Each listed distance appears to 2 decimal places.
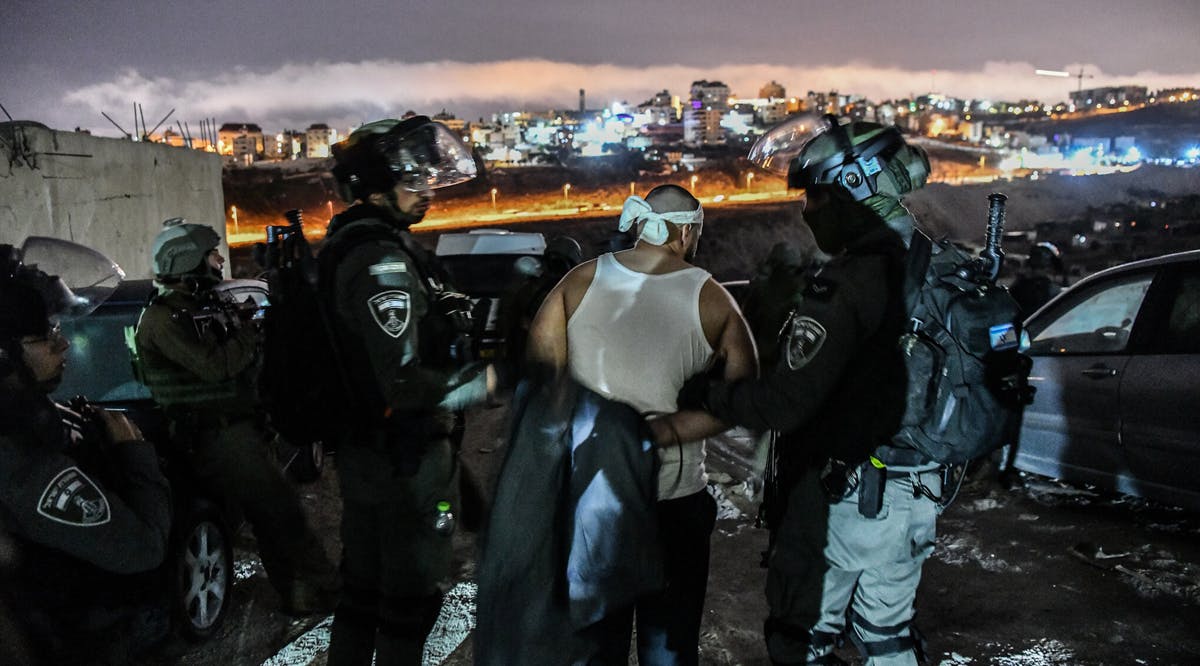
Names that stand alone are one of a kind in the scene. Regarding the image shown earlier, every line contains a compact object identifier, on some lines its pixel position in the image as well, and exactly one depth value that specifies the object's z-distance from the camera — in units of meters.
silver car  4.34
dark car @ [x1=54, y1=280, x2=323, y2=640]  3.54
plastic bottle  2.80
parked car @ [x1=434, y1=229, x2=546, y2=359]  10.99
